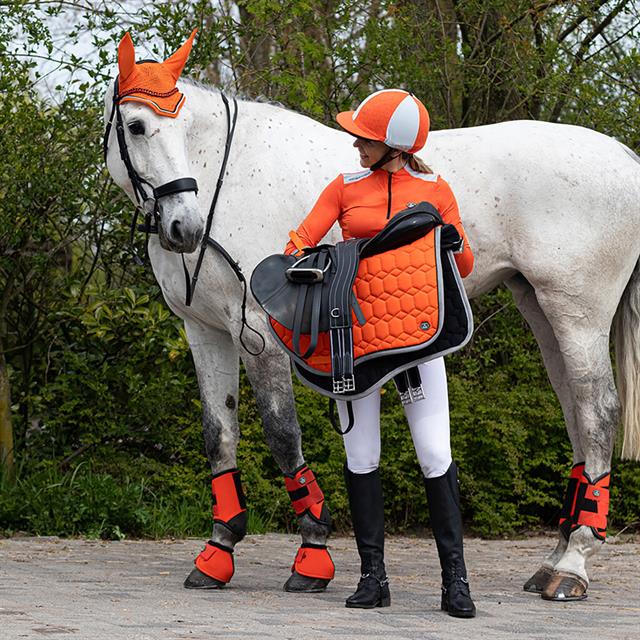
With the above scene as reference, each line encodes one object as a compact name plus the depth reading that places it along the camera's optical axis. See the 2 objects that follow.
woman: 8.73
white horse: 10.12
